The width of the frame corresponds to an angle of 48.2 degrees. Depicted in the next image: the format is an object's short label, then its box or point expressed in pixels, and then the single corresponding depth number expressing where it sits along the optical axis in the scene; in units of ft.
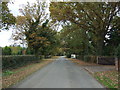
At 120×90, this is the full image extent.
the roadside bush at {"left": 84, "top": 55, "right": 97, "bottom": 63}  77.26
